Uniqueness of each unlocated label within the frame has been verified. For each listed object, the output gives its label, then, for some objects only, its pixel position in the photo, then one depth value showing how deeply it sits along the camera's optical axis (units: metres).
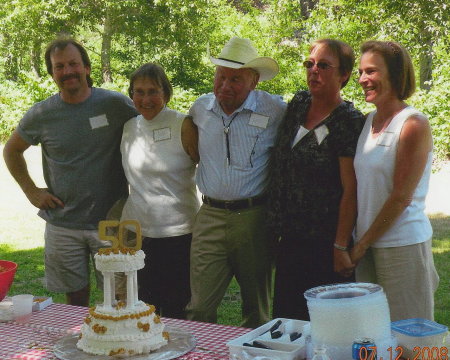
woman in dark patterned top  3.21
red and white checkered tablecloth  2.46
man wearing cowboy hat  3.51
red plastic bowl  3.07
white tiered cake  2.46
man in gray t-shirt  3.91
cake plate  2.42
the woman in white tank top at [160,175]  3.67
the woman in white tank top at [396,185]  2.91
